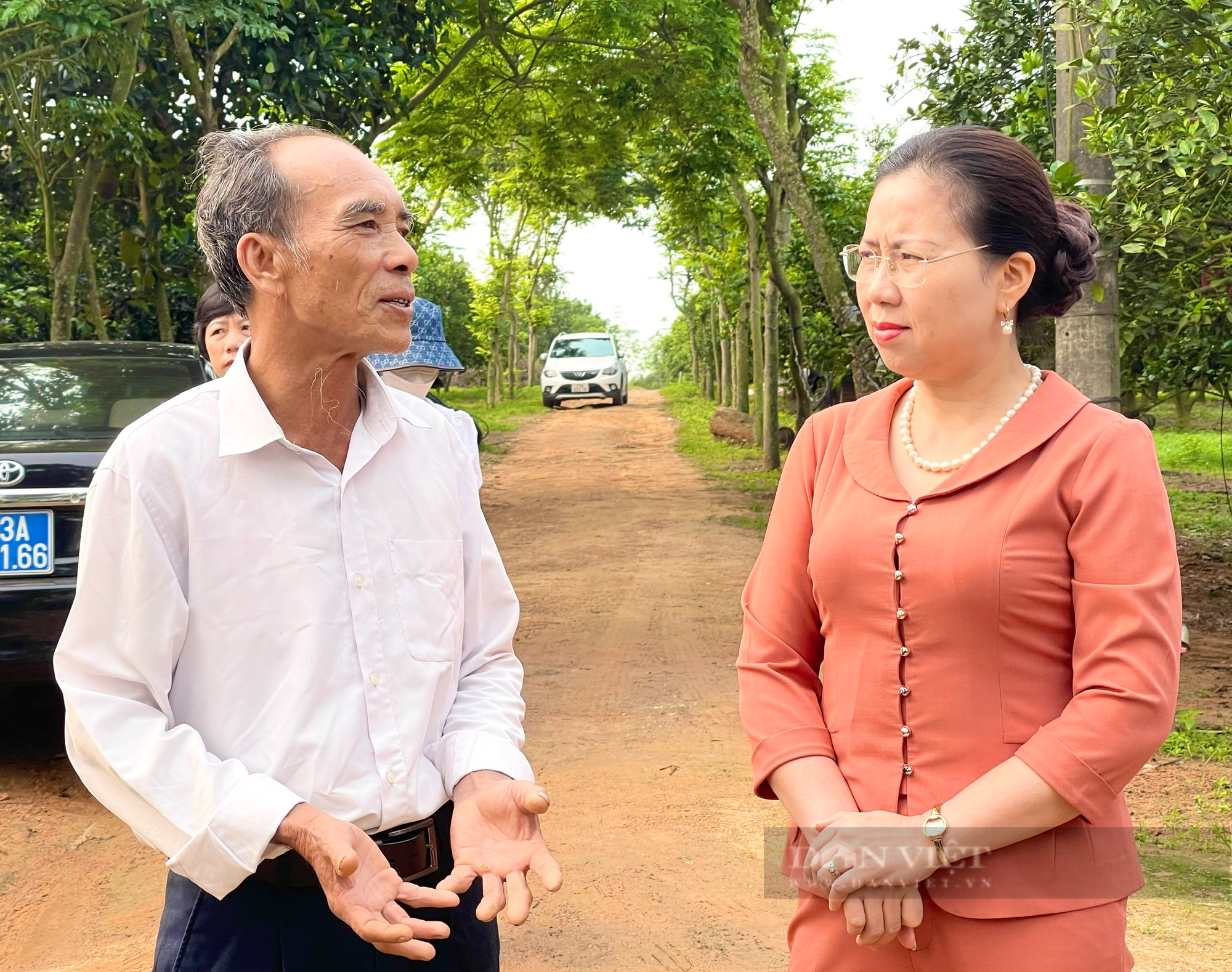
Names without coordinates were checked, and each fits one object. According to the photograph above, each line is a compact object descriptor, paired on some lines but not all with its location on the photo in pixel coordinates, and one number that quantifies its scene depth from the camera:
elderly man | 1.85
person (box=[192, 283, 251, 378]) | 3.55
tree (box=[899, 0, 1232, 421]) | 4.90
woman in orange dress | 1.89
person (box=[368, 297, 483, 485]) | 4.77
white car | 32.25
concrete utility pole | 4.84
